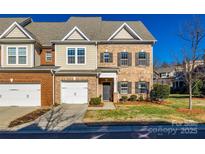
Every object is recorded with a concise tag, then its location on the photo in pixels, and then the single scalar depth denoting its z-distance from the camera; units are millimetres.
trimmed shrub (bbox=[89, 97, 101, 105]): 18405
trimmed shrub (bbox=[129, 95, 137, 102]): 21362
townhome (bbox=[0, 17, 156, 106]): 18609
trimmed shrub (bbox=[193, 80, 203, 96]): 29672
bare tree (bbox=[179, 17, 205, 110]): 16281
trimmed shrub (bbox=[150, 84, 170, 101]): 21125
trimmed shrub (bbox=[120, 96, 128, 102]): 21047
